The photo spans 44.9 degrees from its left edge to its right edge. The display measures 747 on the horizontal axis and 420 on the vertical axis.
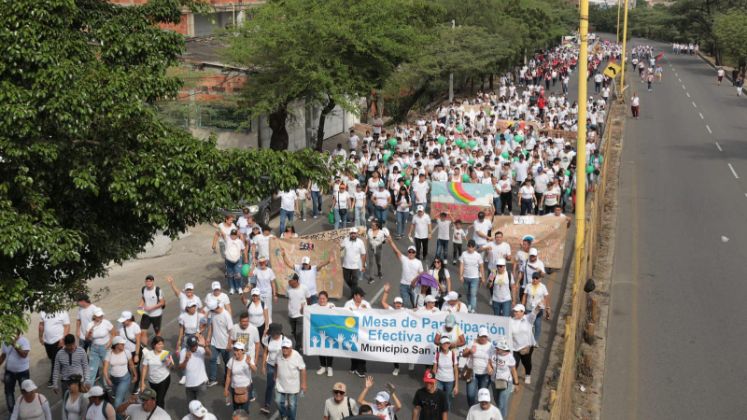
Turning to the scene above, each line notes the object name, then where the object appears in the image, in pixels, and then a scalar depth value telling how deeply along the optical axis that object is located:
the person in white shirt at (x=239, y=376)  11.51
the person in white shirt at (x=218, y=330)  12.76
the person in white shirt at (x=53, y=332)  13.36
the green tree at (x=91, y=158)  8.46
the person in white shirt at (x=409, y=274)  15.12
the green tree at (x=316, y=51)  28.77
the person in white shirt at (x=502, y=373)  11.55
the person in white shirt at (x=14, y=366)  12.35
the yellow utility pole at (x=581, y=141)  16.14
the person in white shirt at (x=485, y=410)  10.04
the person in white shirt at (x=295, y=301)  14.09
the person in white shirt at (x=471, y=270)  15.85
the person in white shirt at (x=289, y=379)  11.43
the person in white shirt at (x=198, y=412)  9.68
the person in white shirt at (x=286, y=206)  21.86
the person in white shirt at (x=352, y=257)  16.75
